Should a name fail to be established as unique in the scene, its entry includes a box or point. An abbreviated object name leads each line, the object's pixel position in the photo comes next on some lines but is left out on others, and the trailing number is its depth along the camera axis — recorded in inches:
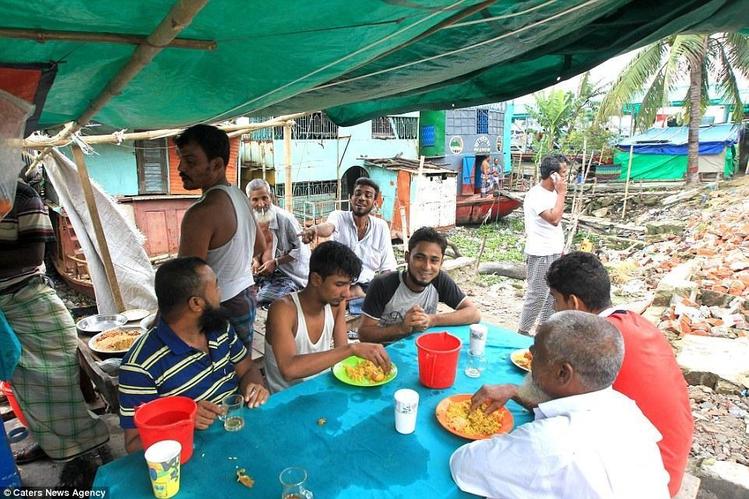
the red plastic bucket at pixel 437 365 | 81.0
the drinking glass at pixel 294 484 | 55.1
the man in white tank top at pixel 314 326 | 86.2
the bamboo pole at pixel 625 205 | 640.9
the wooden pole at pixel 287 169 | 318.4
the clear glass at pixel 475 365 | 90.7
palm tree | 595.2
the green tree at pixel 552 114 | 852.0
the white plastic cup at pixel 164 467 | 53.9
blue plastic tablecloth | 58.5
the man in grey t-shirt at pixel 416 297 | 114.2
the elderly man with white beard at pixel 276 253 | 189.6
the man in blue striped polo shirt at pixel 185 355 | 70.6
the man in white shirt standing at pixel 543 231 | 187.8
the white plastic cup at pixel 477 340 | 98.8
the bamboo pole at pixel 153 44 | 51.4
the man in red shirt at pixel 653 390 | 68.1
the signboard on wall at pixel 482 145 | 837.2
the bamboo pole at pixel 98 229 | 175.0
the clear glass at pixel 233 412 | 70.9
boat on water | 749.3
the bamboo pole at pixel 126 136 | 167.4
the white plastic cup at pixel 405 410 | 67.8
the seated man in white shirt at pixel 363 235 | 177.3
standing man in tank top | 102.7
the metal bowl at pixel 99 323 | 144.8
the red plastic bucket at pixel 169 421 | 57.0
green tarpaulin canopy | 60.6
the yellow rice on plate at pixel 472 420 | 70.6
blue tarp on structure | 804.4
